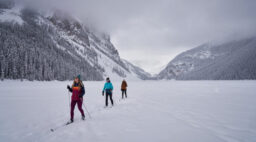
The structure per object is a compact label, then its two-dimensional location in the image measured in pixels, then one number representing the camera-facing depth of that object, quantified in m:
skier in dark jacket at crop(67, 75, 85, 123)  6.96
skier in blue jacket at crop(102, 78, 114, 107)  11.18
